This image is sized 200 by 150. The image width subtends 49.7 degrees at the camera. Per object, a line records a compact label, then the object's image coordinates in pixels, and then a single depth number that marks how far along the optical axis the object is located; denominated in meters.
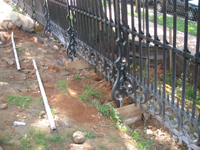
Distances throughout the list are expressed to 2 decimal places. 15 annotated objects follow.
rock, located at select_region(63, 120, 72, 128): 3.24
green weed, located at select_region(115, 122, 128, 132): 3.41
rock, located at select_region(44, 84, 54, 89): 4.49
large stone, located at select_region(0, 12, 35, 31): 8.83
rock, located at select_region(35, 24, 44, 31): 9.73
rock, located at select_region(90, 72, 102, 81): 5.14
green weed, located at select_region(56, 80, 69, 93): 4.43
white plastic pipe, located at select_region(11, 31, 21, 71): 5.33
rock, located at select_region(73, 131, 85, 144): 2.86
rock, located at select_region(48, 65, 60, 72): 5.45
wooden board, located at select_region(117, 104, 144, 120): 3.80
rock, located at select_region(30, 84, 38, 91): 4.44
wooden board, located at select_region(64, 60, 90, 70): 5.67
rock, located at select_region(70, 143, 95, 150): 2.77
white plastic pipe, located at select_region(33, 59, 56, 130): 3.18
